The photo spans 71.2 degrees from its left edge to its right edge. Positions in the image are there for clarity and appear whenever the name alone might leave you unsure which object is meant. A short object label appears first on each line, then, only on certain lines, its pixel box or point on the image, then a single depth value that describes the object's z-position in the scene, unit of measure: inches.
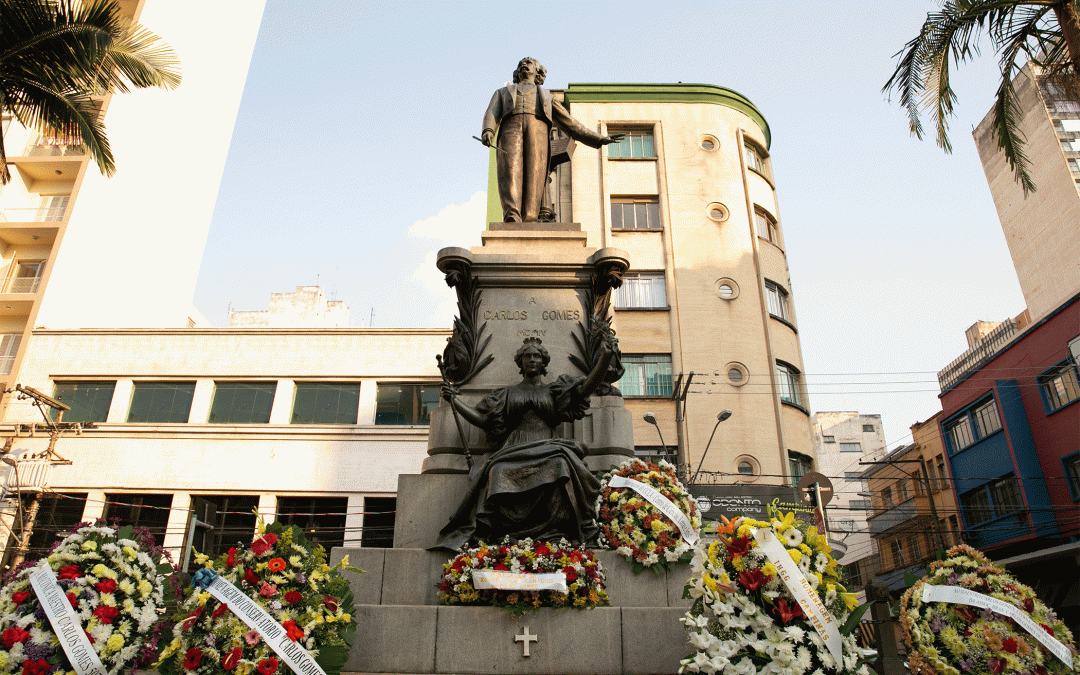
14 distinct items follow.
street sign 717.8
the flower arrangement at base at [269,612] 176.2
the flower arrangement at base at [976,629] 169.9
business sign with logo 996.6
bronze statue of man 430.3
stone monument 225.5
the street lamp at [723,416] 963.7
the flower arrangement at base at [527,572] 233.1
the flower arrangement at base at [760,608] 158.9
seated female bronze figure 268.8
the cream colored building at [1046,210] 1387.8
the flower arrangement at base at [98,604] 174.6
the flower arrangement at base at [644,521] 261.6
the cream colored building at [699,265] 1106.7
